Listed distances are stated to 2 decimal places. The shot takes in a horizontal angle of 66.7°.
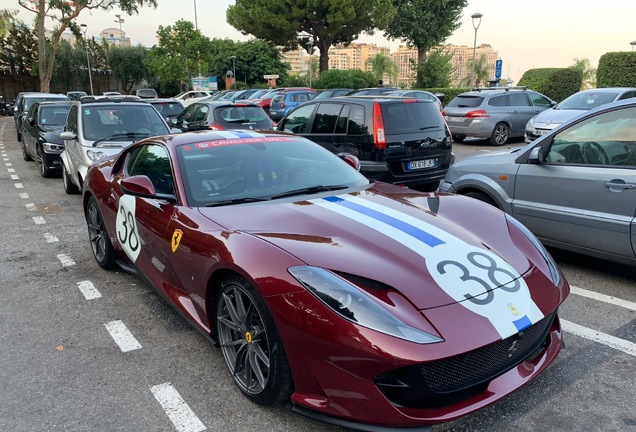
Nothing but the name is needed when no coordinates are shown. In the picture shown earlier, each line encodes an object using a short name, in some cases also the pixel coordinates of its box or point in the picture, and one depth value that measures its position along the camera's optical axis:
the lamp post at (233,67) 53.29
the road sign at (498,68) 22.61
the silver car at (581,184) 3.96
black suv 6.55
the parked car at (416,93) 16.51
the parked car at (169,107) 14.15
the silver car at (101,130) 7.62
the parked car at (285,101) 21.56
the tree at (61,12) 31.17
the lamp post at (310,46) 38.97
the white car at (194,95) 29.97
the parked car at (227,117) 11.02
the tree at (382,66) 59.88
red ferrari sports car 2.07
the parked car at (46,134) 10.04
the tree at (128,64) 54.72
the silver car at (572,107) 12.14
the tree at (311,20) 36.09
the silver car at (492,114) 13.84
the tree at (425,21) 38.72
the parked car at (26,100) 16.66
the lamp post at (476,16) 21.92
